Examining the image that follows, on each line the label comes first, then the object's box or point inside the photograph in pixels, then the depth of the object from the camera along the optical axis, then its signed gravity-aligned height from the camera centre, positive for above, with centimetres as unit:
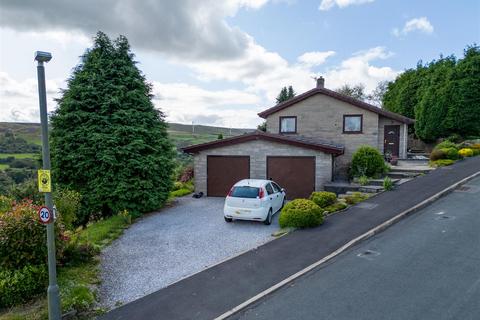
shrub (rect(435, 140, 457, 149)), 2314 -20
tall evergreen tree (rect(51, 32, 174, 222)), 1405 +37
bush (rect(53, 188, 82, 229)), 1013 -212
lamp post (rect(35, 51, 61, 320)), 527 -101
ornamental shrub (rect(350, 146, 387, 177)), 1730 -116
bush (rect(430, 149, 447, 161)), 2133 -89
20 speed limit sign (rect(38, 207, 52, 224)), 530 -123
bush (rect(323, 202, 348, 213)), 1260 -272
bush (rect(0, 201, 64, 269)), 674 -215
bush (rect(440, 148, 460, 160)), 2130 -75
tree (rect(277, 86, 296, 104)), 4062 +681
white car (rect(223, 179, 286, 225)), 1157 -230
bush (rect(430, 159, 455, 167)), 2003 -138
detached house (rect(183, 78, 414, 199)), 1680 -6
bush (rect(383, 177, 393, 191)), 1492 -206
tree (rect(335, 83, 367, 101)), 5110 +902
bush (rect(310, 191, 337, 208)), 1317 -244
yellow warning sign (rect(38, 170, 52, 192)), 517 -60
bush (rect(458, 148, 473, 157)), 2230 -73
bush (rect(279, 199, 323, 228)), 1079 -262
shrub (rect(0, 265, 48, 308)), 628 -297
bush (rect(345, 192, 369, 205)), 1351 -252
